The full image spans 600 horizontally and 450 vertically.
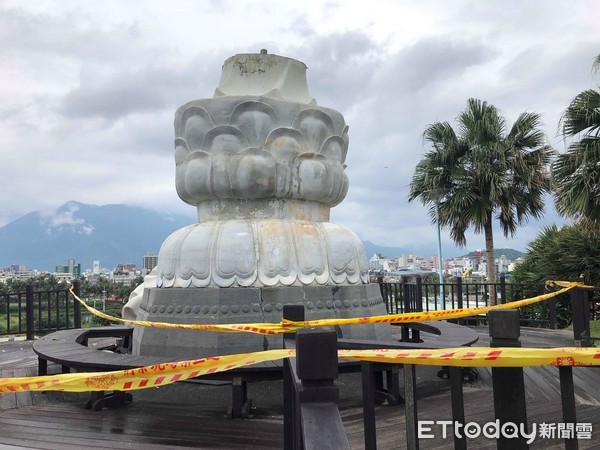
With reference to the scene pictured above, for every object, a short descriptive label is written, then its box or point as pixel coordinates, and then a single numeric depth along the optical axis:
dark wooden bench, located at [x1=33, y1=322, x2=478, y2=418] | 4.32
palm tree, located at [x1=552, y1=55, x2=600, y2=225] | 8.92
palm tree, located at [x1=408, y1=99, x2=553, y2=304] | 14.19
